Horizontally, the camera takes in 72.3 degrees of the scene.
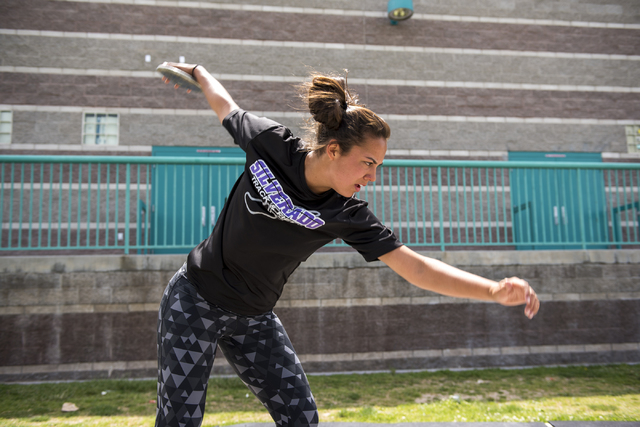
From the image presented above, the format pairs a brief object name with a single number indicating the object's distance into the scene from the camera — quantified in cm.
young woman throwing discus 187
